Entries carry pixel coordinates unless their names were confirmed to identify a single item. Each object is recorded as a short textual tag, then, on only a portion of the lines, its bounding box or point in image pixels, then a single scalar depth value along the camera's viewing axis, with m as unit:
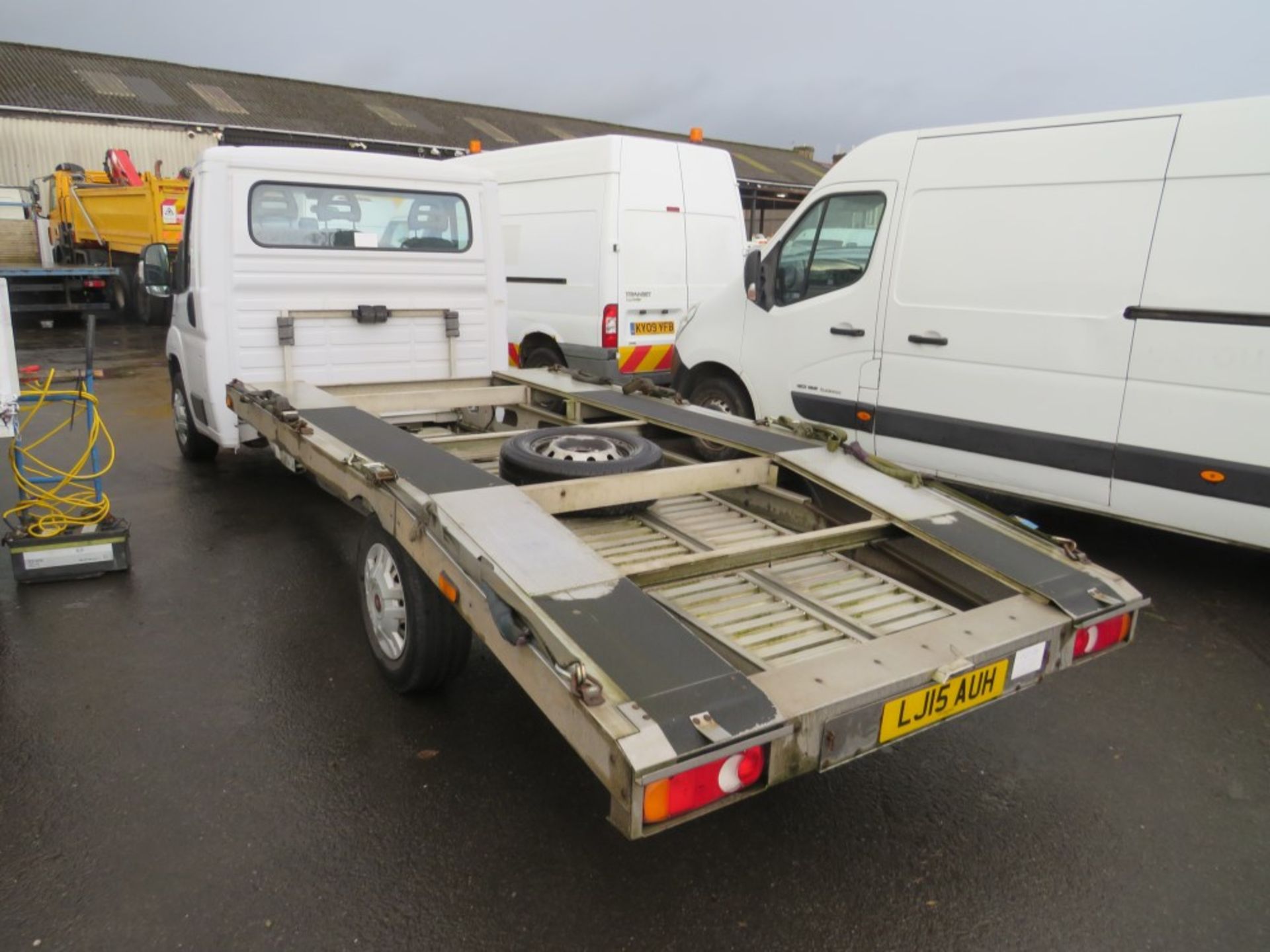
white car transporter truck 2.16
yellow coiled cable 4.53
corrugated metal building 23.28
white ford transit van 7.88
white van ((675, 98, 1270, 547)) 4.27
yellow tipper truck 15.50
